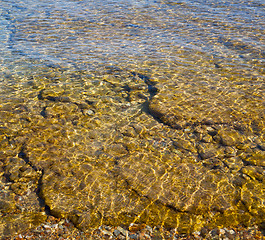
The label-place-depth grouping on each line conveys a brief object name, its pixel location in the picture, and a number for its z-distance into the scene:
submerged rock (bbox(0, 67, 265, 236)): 4.41
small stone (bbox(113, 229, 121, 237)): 4.07
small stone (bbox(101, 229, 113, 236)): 4.07
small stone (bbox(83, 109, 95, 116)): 6.82
